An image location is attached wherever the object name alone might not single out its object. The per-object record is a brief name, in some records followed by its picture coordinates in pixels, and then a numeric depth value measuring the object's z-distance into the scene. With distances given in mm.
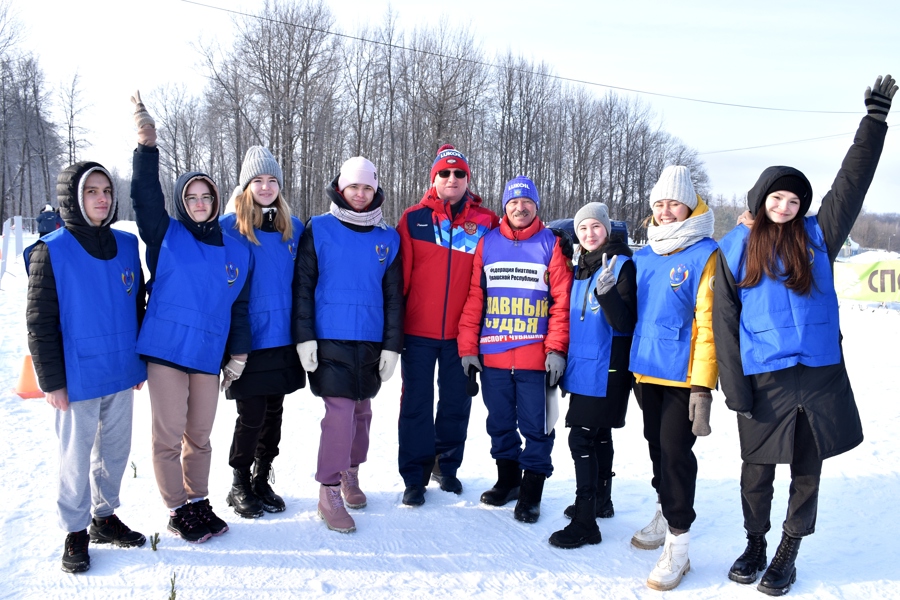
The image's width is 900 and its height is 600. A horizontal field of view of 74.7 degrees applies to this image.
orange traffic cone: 3377
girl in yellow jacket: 2936
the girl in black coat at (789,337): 2721
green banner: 13219
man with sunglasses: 3859
